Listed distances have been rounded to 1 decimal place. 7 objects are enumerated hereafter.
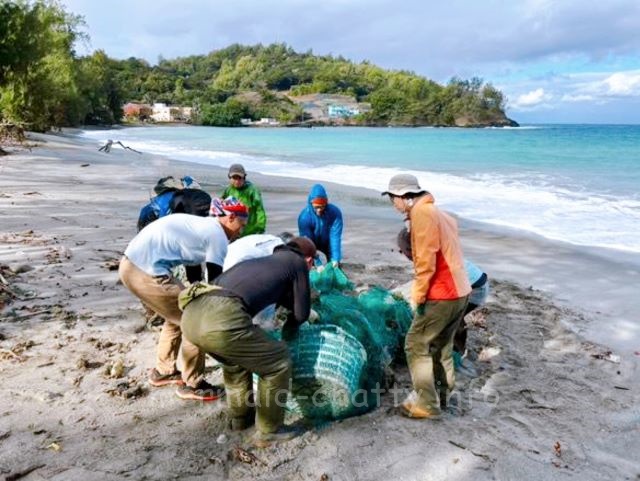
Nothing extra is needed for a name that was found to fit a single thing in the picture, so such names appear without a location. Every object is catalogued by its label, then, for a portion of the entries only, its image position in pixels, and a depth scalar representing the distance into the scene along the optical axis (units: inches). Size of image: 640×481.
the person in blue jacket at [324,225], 270.5
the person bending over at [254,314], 134.3
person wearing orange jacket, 154.8
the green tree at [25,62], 1046.4
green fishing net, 153.6
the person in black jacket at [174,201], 207.8
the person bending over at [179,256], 155.7
